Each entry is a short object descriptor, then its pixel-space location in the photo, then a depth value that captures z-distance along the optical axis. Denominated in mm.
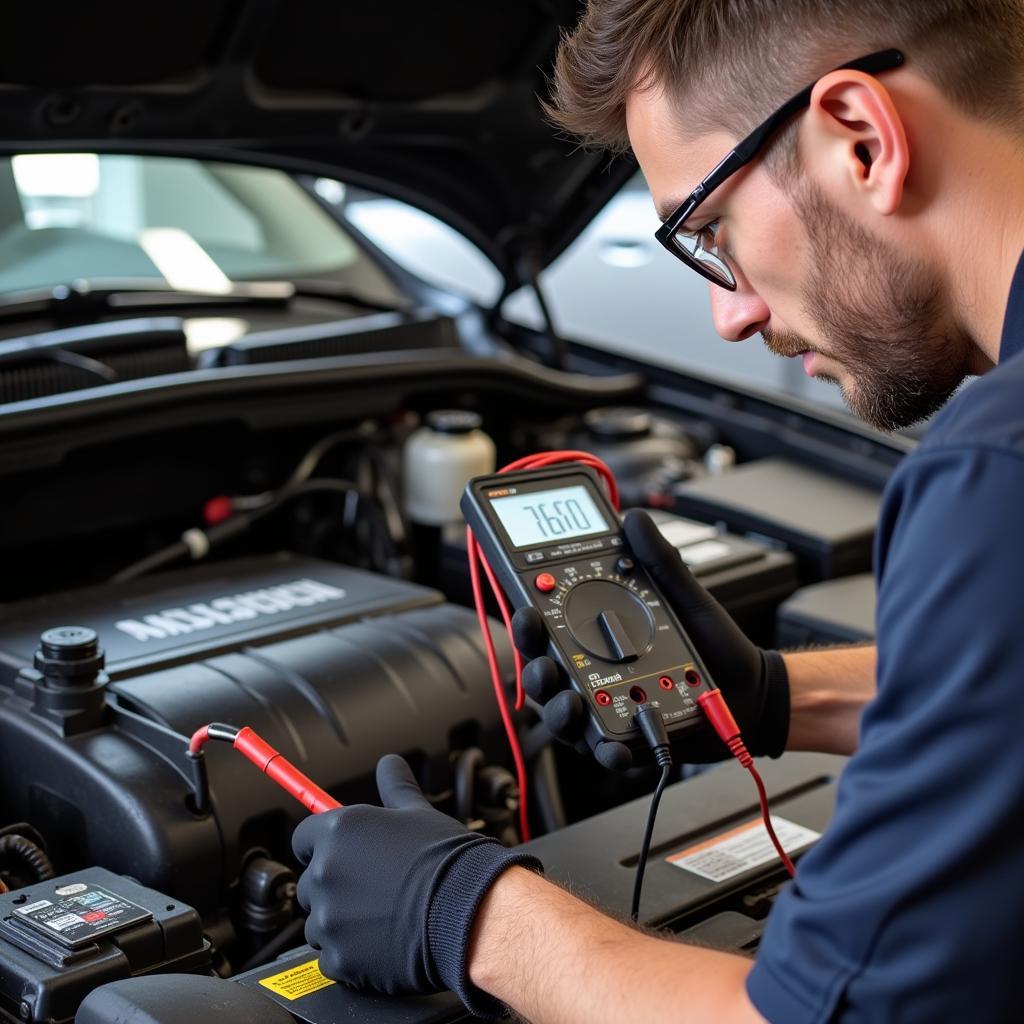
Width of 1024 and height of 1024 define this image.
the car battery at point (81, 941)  941
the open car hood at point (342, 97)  1555
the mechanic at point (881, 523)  690
